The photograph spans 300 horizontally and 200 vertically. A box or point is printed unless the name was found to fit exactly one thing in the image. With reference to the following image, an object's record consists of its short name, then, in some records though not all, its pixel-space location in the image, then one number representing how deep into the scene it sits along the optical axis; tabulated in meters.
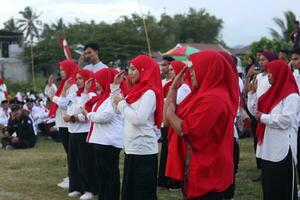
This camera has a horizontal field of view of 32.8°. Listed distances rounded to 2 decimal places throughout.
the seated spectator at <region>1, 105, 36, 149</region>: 12.07
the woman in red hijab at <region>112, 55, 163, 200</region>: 4.84
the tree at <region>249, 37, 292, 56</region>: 27.08
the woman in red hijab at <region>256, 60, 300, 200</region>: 4.83
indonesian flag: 10.43
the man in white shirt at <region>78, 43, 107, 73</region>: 7.20
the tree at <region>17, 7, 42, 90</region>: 69.60
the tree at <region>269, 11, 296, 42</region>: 28.17
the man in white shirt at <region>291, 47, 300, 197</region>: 6.55
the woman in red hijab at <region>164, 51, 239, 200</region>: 3.37
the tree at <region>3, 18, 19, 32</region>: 70.62
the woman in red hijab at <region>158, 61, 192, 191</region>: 7.19
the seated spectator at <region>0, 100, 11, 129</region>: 13.73
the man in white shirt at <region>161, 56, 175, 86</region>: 7.39
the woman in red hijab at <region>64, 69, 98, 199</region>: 6.47
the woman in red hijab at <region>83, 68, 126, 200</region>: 5.61
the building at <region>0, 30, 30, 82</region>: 37.72
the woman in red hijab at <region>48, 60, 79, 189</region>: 6.90
